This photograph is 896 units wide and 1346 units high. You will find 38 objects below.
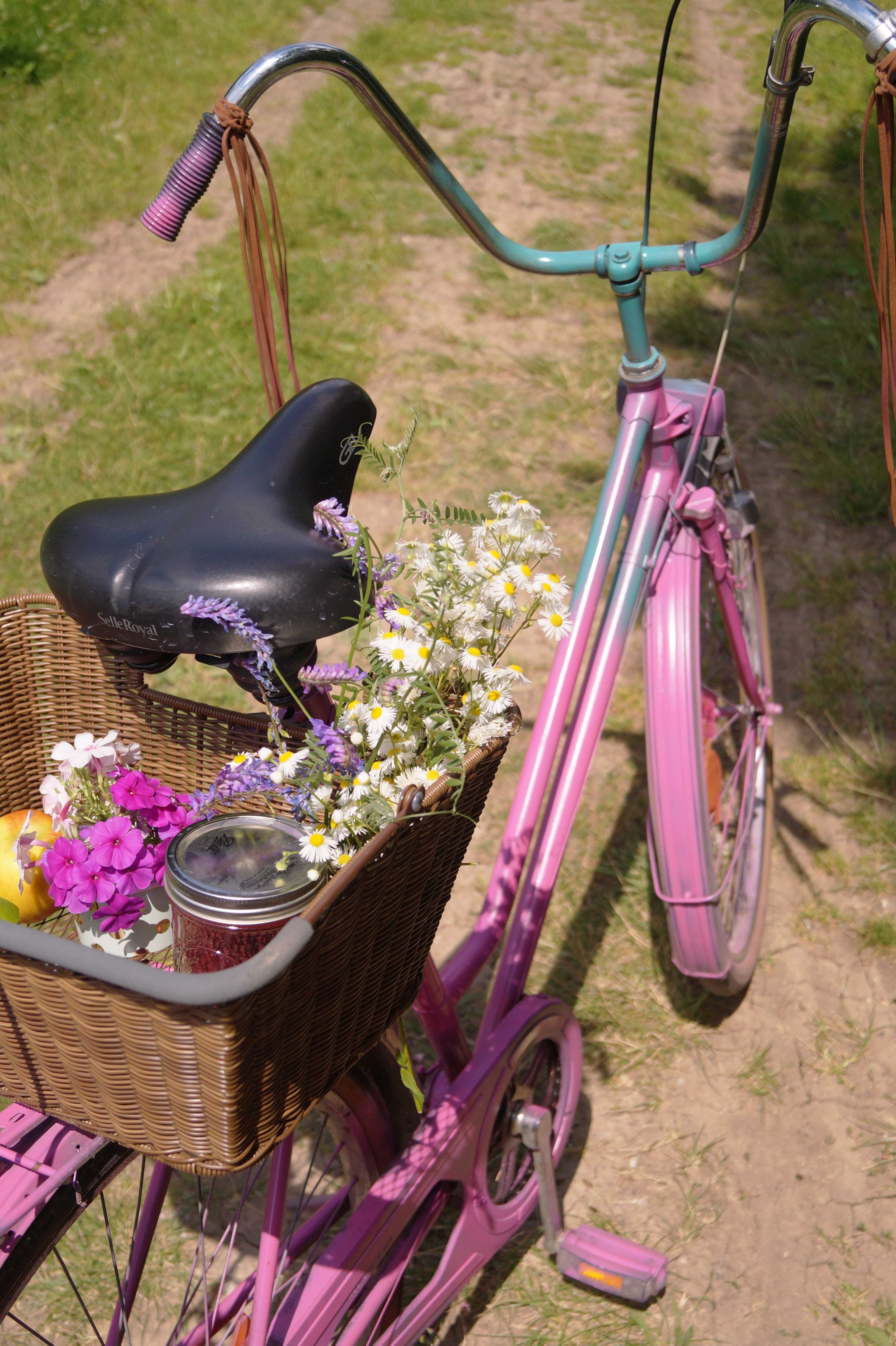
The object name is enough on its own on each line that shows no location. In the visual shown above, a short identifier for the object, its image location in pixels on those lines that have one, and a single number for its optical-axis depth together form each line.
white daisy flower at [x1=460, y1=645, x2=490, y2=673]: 1.21
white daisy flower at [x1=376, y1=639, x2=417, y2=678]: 1.17
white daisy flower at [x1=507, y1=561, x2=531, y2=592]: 1.25
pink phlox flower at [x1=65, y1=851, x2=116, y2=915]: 1.33
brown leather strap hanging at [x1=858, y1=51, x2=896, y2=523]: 1.16
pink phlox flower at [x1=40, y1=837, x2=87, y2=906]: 1.33
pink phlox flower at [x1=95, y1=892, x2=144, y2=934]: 1.36
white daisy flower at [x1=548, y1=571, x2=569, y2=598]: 1.27
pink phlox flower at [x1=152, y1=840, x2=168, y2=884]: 1.39
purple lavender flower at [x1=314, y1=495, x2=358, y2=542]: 1.32
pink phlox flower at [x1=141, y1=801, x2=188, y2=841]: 1.45
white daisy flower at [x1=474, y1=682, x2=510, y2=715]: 1.24
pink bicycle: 1.47
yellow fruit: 1.47
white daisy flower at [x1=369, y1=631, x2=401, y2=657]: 1.19
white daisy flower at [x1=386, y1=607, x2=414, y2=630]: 1.19
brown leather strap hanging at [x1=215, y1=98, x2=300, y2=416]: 1.42
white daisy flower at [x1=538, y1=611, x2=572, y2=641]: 1.30
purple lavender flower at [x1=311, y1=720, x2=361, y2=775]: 1.21
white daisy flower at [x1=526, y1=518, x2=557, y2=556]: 1.28
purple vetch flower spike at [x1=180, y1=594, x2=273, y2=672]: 1.25
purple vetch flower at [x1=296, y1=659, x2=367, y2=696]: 1.25
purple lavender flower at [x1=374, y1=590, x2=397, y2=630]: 1.26
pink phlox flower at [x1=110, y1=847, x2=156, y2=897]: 1.36
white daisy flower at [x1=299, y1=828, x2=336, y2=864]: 1.14
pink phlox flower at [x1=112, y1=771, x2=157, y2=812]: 1.41
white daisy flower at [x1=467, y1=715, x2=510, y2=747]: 1.25
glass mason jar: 1.11
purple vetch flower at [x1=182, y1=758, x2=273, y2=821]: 1.24
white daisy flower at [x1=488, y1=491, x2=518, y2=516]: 1.31
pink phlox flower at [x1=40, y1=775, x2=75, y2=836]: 1.42
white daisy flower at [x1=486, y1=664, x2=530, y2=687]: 1.25
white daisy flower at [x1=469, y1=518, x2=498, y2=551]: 1.26
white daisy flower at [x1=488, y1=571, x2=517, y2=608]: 1.24
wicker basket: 0.98
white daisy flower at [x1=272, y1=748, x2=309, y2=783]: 1.17
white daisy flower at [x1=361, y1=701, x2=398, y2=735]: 1.16
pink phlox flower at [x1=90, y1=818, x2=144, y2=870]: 1.33
